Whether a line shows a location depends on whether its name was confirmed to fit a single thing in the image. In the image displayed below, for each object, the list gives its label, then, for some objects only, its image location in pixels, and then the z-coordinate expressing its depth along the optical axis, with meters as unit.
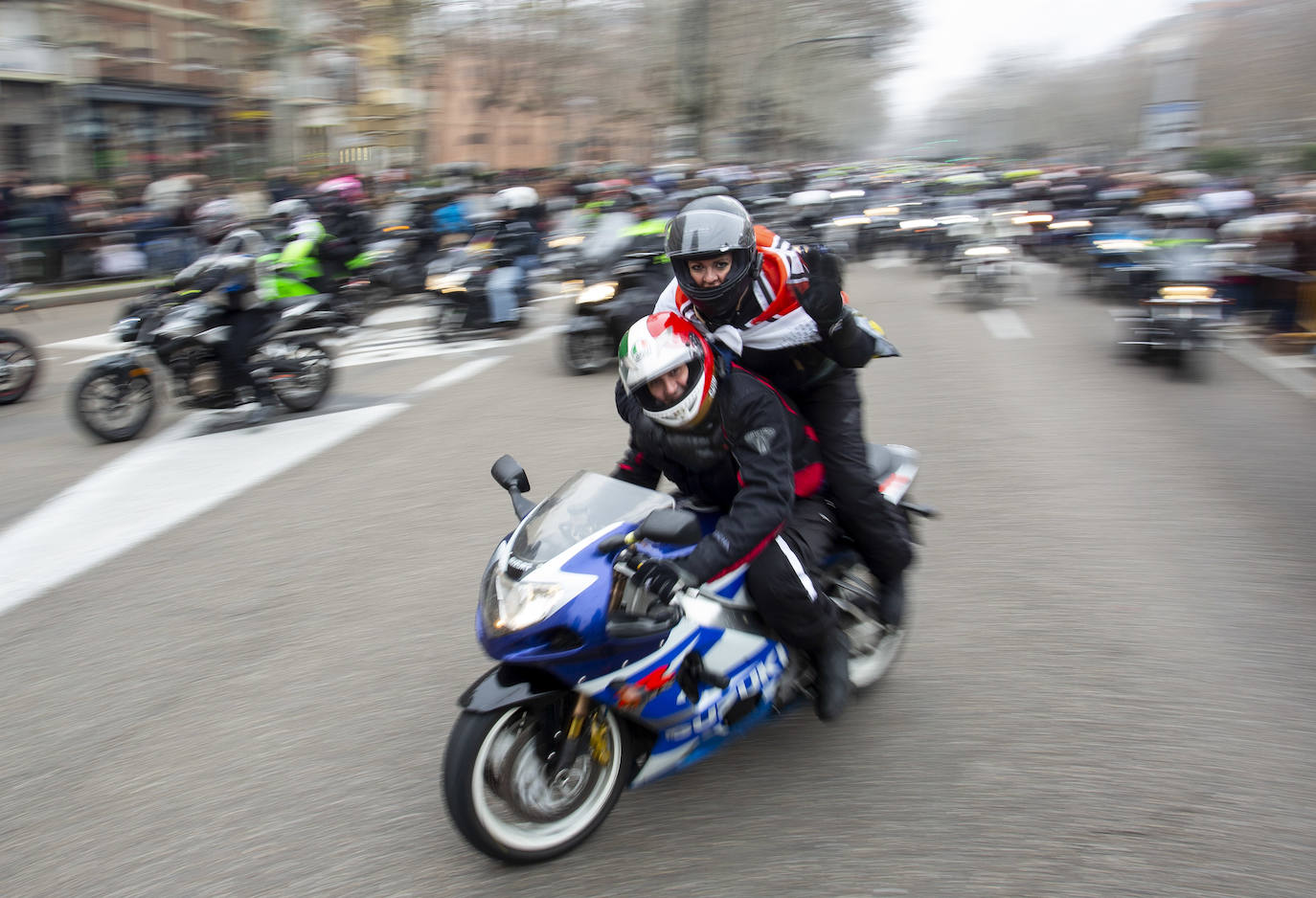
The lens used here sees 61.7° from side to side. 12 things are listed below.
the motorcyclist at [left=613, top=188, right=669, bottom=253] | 11.43
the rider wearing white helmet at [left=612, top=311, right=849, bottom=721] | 3.14
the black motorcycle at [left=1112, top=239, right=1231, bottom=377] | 10.65
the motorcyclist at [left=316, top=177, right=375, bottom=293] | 13.80
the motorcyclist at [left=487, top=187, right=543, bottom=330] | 13.42
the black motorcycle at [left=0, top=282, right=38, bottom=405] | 9.78
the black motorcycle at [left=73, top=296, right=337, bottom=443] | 8.42
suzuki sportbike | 2.92
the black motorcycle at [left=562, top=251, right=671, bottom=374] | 10.76
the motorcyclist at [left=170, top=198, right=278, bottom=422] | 8.64
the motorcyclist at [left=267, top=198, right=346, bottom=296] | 12.30
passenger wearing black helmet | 3.61
